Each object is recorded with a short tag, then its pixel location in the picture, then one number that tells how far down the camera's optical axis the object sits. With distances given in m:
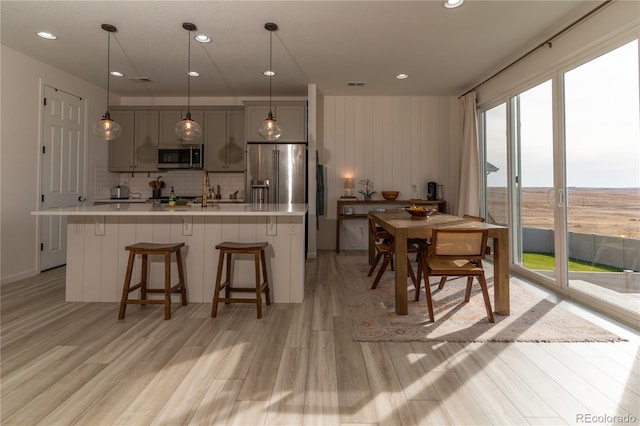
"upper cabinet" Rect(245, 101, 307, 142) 5.48
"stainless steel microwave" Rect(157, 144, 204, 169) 5.64
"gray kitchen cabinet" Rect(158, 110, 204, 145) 5.71
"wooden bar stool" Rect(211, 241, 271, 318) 2.80
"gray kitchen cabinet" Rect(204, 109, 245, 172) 5.71
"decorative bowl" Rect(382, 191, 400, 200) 5.76
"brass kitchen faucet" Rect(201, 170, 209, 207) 3.31
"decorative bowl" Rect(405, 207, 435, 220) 3.38
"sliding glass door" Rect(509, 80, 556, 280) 3.70
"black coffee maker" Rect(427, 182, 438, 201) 5.90
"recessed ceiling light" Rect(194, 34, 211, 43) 3.59
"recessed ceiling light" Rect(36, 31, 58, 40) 3.54
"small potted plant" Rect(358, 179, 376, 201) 5.98
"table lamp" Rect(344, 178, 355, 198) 5.84
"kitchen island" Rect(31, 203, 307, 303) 3.20
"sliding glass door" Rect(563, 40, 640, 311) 2.74
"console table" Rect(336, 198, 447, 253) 5.63
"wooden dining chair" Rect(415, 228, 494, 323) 2.63
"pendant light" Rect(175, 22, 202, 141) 3.54
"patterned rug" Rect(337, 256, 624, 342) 2.40
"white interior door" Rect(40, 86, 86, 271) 4.38
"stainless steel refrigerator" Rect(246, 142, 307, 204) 5.33
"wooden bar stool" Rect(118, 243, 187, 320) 2.75
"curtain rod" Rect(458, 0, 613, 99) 2.90
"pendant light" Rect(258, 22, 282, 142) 3.67
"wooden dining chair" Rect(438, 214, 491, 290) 3.55
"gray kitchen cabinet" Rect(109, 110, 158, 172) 5.73
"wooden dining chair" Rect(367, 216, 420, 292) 3.52
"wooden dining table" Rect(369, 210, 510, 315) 2.79
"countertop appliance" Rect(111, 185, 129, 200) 5.77
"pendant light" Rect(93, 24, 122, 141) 3.38
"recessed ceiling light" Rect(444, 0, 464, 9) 2.93
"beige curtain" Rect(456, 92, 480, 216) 5.07
